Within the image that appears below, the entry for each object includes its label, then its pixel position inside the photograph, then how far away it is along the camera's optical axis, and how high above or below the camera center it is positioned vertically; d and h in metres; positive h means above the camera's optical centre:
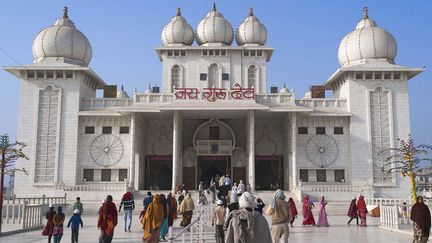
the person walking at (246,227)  5.58 -0.61
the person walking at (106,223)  10.98 -1.09
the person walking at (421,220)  11.23 -1.01
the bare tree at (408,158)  25.95 +1.34
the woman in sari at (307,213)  18.56 -1.43
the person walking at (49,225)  12.09 -1.26
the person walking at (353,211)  19.11 -1.36
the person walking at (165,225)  13.09 -1.44
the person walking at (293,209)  17.27 -1.18
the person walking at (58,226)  11.91 -1.27
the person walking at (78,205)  15.76 -0.96
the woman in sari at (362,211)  18.75 -1.35
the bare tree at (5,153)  18.28 +0.99
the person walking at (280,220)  10.04 -0.92
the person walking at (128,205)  16.02 -0.98
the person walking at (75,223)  12.67 -1.27
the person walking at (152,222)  10.86 -1.06
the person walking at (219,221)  11.70 -1.10
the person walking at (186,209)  16.33 -1.12
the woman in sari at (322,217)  18.28 -1.55
